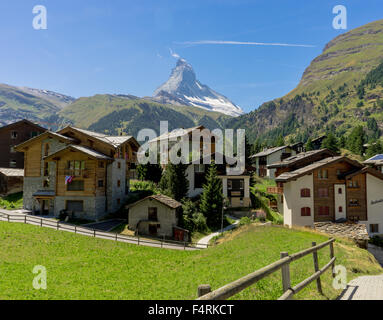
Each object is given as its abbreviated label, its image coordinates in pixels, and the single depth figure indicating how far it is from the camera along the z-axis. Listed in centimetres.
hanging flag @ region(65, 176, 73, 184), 4069
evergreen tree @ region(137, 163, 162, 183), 6028
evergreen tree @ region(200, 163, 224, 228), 4322
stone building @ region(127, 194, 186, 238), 3881
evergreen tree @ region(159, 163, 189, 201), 4662
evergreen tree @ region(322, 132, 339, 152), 10894
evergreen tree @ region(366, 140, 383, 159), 9870
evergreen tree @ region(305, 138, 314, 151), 12025
